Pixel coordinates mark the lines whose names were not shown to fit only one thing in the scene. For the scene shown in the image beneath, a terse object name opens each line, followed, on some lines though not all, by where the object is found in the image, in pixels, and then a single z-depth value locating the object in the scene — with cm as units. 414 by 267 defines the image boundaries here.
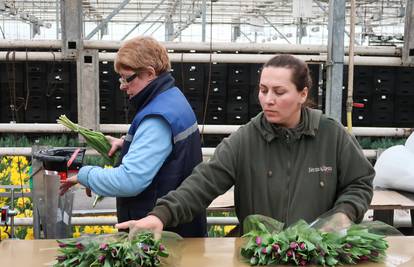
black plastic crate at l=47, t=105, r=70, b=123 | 727
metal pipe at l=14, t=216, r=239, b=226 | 369
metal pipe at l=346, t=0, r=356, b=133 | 374
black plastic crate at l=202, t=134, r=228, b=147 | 749
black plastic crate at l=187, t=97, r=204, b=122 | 721
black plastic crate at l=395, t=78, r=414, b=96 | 728
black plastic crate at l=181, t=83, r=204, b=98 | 716
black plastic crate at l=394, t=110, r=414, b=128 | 745
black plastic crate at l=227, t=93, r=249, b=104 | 737
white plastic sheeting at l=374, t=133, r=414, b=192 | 325
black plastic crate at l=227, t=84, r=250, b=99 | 730
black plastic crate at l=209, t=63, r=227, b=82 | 711
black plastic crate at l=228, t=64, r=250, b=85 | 720
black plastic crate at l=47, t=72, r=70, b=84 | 698
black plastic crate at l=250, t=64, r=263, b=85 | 724
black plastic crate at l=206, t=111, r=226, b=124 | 743
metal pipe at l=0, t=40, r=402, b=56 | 386
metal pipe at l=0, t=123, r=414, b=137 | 385
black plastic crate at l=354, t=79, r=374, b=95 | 738
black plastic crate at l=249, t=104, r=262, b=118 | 745
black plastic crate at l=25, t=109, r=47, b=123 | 723
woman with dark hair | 198
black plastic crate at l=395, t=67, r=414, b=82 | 726
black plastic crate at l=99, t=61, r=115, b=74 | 727
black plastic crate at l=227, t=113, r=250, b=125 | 744
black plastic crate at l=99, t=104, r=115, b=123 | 739
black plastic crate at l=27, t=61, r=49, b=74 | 697
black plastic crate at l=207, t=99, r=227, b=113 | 737
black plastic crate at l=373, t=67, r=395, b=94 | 732
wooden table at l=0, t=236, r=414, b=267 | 174
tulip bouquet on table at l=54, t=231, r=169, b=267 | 160
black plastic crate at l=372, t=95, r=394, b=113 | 746
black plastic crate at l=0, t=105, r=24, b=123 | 724
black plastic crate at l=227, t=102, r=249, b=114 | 740
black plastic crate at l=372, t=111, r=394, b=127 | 755
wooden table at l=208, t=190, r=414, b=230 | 293
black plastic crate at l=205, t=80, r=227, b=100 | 720
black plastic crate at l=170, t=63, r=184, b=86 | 700
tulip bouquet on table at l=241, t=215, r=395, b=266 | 170
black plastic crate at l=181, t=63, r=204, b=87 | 714
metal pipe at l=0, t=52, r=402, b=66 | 387
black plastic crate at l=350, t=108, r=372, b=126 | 758
